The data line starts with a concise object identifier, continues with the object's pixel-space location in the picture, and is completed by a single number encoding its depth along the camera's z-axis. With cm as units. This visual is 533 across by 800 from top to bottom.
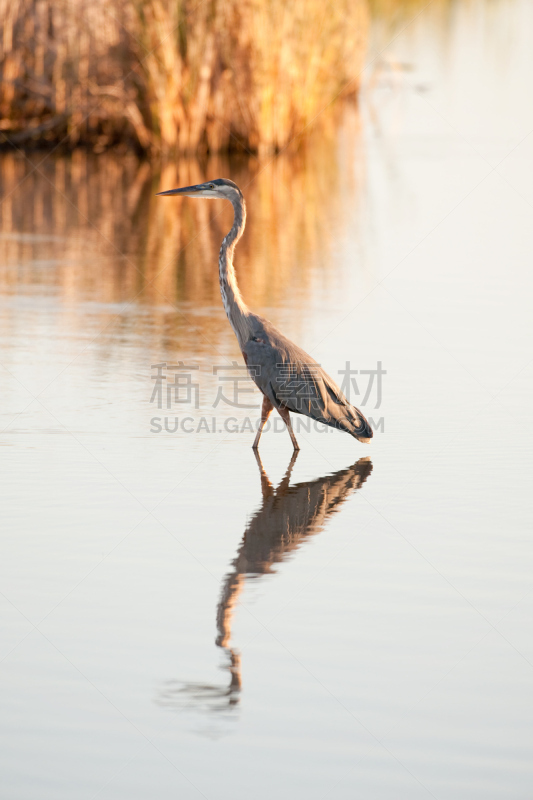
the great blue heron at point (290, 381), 1434
